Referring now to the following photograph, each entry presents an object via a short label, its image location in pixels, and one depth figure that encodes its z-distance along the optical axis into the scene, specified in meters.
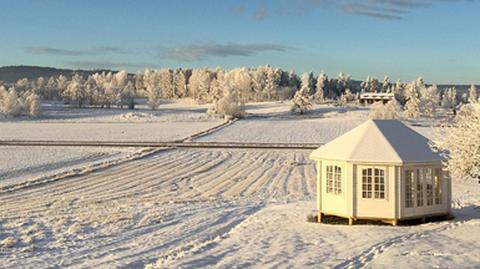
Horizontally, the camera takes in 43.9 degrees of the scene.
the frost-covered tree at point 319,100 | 180.38
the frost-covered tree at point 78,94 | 181.38
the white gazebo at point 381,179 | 20.41
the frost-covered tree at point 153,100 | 167.38
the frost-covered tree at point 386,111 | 114.06
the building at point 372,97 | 187.30
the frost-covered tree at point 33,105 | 136.75
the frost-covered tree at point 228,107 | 125.37
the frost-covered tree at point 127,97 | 177.38
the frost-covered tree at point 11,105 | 135.12
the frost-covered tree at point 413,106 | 133.75
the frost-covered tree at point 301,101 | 138.62
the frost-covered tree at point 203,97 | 191.48
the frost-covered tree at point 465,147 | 19.45
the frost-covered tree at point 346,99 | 174.88
